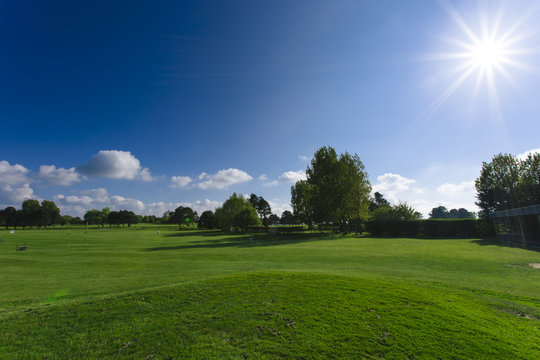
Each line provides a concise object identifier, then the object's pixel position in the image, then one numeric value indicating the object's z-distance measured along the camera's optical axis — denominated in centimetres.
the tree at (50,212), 11434
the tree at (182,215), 14375
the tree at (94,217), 14358
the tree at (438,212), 18600
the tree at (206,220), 10916
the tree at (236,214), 7744
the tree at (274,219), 16404
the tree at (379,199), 12827
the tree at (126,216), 13838
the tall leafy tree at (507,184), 4431
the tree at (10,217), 10919
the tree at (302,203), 6650
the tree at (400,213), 5809
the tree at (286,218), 15775
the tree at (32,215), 11026
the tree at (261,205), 12238
